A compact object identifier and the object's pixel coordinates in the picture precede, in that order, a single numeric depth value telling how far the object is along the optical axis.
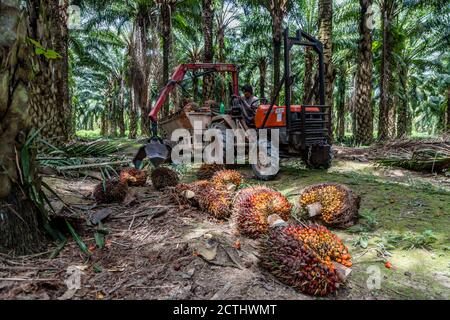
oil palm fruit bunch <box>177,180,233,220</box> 3.56
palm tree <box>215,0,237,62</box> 22.89
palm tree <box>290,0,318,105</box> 20.06
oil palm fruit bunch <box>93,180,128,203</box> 4.03
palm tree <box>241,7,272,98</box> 23.23
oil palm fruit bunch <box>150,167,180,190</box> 4.93
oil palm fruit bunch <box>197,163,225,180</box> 5.67
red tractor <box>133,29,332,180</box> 5.75
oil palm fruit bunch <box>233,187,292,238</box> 3.04
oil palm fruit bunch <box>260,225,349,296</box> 2.16
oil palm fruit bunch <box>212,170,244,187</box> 4.48
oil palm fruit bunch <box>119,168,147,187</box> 5.06
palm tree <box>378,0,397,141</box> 14.59
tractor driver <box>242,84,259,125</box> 6.65
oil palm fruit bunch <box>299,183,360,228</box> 3.40
